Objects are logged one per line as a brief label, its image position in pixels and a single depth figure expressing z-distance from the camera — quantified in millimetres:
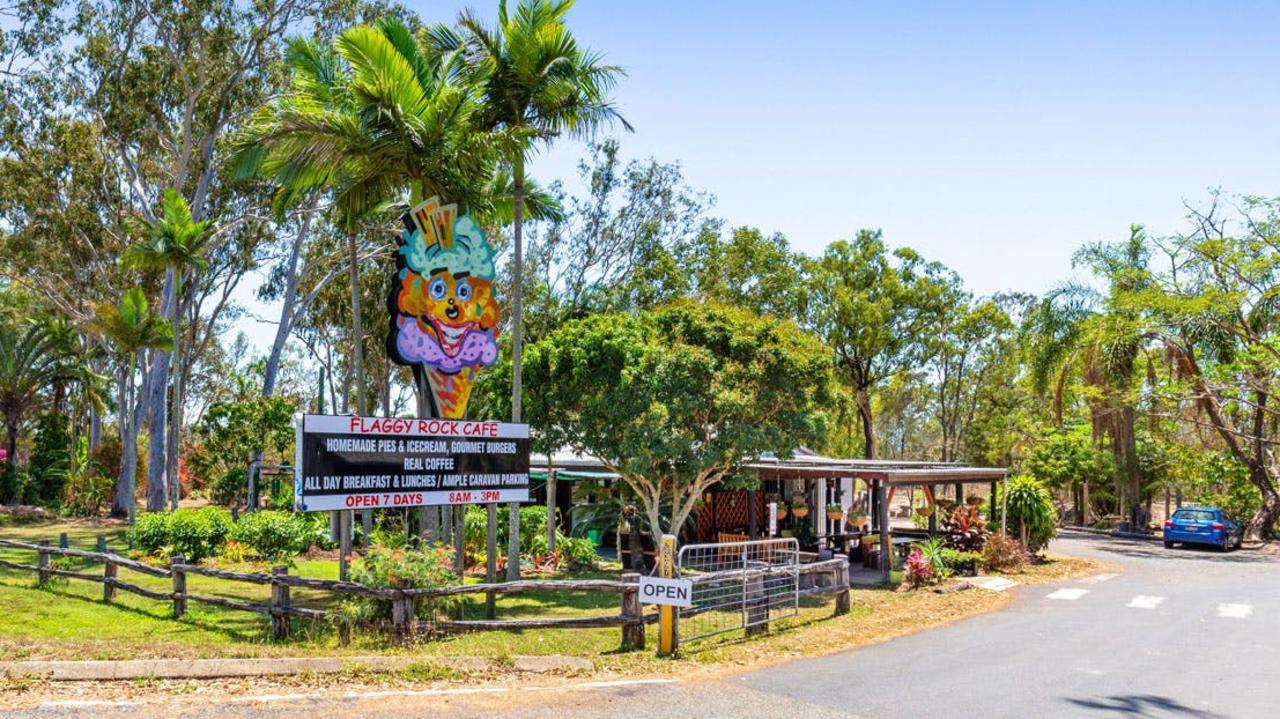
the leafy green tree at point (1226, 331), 32281
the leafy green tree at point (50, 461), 36206
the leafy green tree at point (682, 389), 17219
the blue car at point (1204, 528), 29062
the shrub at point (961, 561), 20391
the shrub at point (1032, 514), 24031
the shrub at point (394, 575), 11539
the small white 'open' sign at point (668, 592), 11305
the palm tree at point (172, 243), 24859
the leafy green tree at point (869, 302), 37531
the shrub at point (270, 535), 20844
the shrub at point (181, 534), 20203
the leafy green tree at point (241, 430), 28406
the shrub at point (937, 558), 19078
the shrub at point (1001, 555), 21562
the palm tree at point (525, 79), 16969
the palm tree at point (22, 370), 34469
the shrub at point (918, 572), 18609
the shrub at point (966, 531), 21797
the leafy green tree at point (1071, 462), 38312
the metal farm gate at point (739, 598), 12703
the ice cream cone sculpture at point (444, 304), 15414
